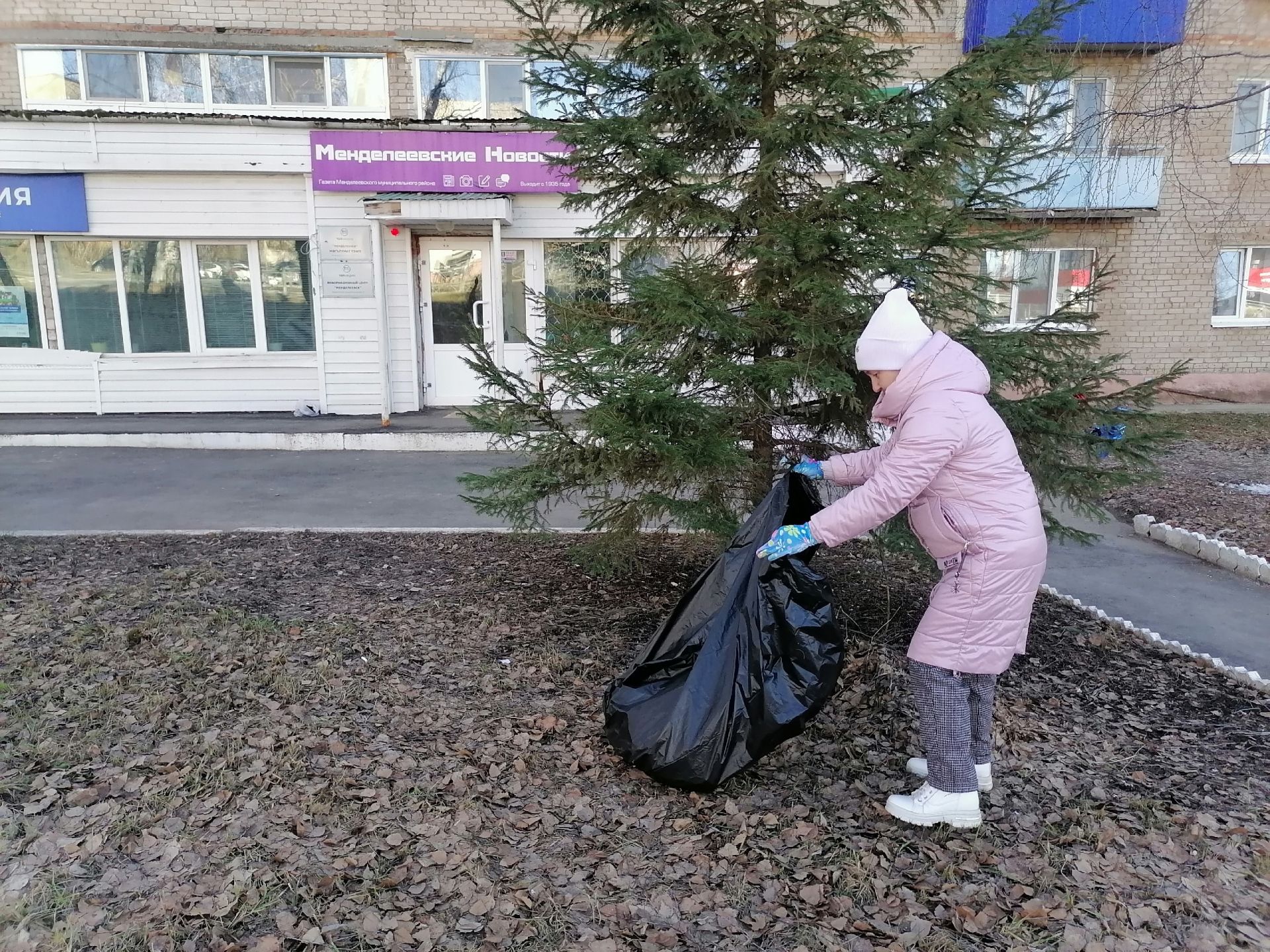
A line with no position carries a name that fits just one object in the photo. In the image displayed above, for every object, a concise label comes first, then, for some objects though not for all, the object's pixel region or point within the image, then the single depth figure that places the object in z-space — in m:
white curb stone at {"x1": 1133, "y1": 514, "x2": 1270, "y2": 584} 5.89
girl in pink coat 2.54
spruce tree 3.76
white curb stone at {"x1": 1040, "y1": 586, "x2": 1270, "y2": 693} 4.08
